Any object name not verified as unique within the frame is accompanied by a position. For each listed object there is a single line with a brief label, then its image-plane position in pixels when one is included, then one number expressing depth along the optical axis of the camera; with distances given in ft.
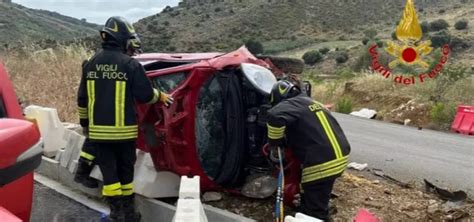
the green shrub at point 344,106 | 58.44
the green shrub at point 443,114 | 45.98
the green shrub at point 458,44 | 128.88
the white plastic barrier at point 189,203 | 10.25
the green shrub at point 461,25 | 139.99
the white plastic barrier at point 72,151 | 21.38
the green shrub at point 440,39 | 130.00
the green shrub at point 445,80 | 52.19
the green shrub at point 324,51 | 156.04
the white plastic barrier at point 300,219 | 9.14
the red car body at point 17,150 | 7.93
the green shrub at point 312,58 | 149.07
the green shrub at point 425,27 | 145.36
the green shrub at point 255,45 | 146.92
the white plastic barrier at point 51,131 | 24.36
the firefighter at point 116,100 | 16.97
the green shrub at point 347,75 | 80.06
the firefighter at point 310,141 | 16.08
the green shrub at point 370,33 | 162.71
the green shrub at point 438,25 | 145.07
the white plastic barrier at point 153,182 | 18.80
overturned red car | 17.49
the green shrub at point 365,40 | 150.58
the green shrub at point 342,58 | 140.15
